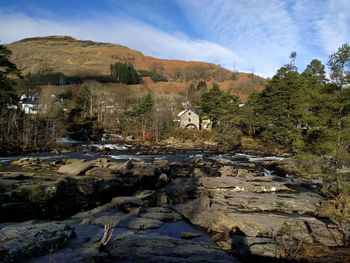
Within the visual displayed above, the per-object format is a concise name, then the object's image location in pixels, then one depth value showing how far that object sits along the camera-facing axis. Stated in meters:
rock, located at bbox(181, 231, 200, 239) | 14.38
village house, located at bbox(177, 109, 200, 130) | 79.94
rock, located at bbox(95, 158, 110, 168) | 33.68
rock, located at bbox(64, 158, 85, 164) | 37.00
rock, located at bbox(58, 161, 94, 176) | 29.66
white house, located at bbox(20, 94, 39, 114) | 89.90
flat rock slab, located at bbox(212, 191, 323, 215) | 19.34
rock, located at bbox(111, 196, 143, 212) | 19.09
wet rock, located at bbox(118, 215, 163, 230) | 15.12
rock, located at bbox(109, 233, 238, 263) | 10.58
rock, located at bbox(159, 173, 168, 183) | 28.05
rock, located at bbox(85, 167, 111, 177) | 29.05
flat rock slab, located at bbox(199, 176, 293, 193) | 24.80
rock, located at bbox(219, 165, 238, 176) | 32.94
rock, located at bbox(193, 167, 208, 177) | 32.17
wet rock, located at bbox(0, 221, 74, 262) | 9.60
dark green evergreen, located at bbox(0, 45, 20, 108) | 48.77
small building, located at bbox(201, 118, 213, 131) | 74.62
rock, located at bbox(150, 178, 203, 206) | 21.05
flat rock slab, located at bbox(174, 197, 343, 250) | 14.54
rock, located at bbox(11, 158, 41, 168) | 34.40
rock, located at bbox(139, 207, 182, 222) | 16.91
